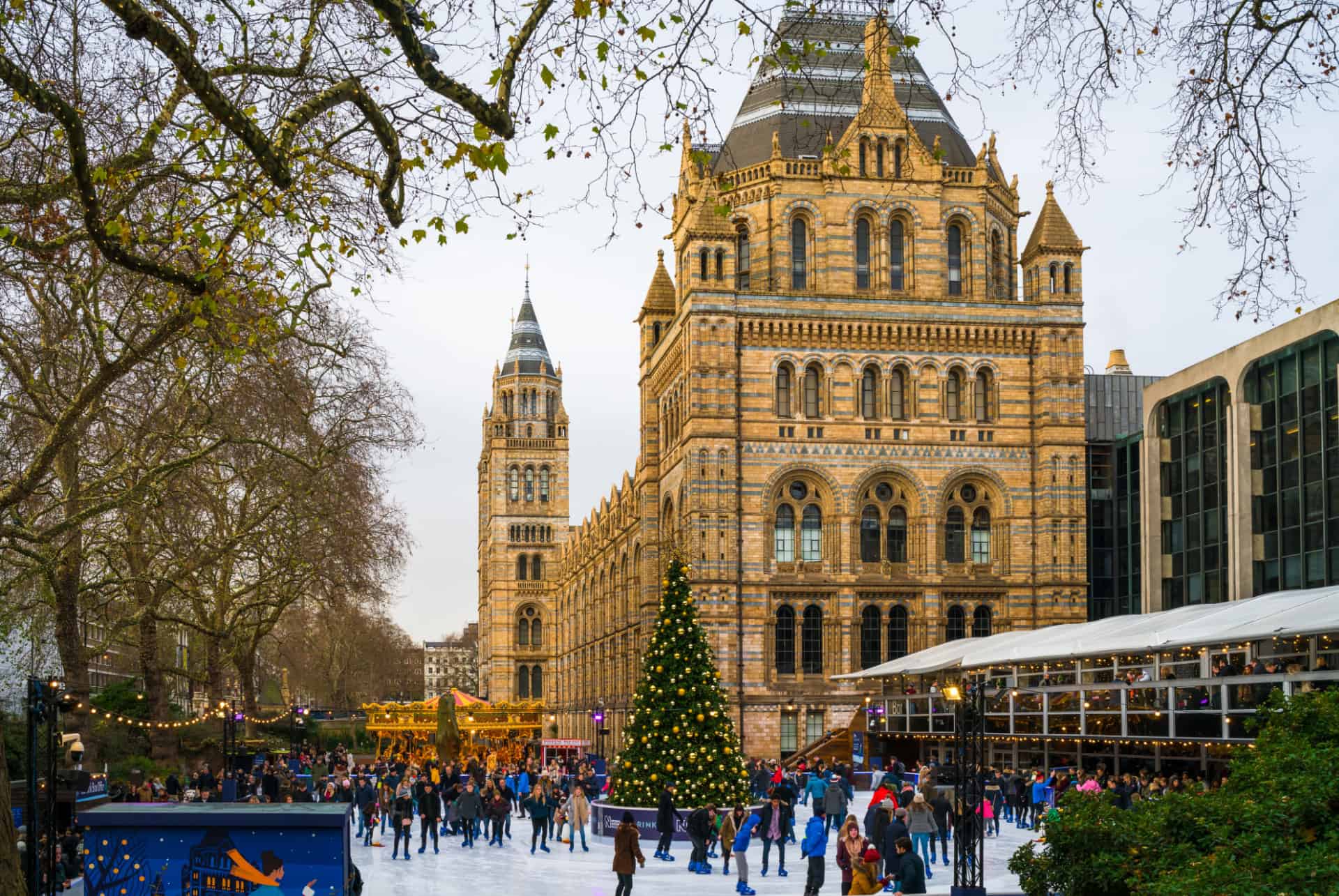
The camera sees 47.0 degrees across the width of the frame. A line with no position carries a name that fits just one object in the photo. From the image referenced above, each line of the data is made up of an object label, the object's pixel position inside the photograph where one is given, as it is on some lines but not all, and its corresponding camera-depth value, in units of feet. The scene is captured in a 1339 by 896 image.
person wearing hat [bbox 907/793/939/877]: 82.53
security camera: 85.35
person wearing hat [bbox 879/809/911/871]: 67.36
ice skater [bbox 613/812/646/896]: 69.67
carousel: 212.02
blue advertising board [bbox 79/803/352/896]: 53.42
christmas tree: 104.32
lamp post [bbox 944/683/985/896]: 65.05
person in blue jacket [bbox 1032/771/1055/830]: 111.65
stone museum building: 178.70
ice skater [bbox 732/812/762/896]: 75.61
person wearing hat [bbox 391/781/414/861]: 97.86
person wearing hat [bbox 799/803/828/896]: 70.64
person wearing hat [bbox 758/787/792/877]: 86.48
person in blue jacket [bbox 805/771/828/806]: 100.07
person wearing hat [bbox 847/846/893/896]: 64.23
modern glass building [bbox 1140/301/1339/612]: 127.03
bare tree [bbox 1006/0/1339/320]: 29.17
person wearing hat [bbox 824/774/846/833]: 94.39
